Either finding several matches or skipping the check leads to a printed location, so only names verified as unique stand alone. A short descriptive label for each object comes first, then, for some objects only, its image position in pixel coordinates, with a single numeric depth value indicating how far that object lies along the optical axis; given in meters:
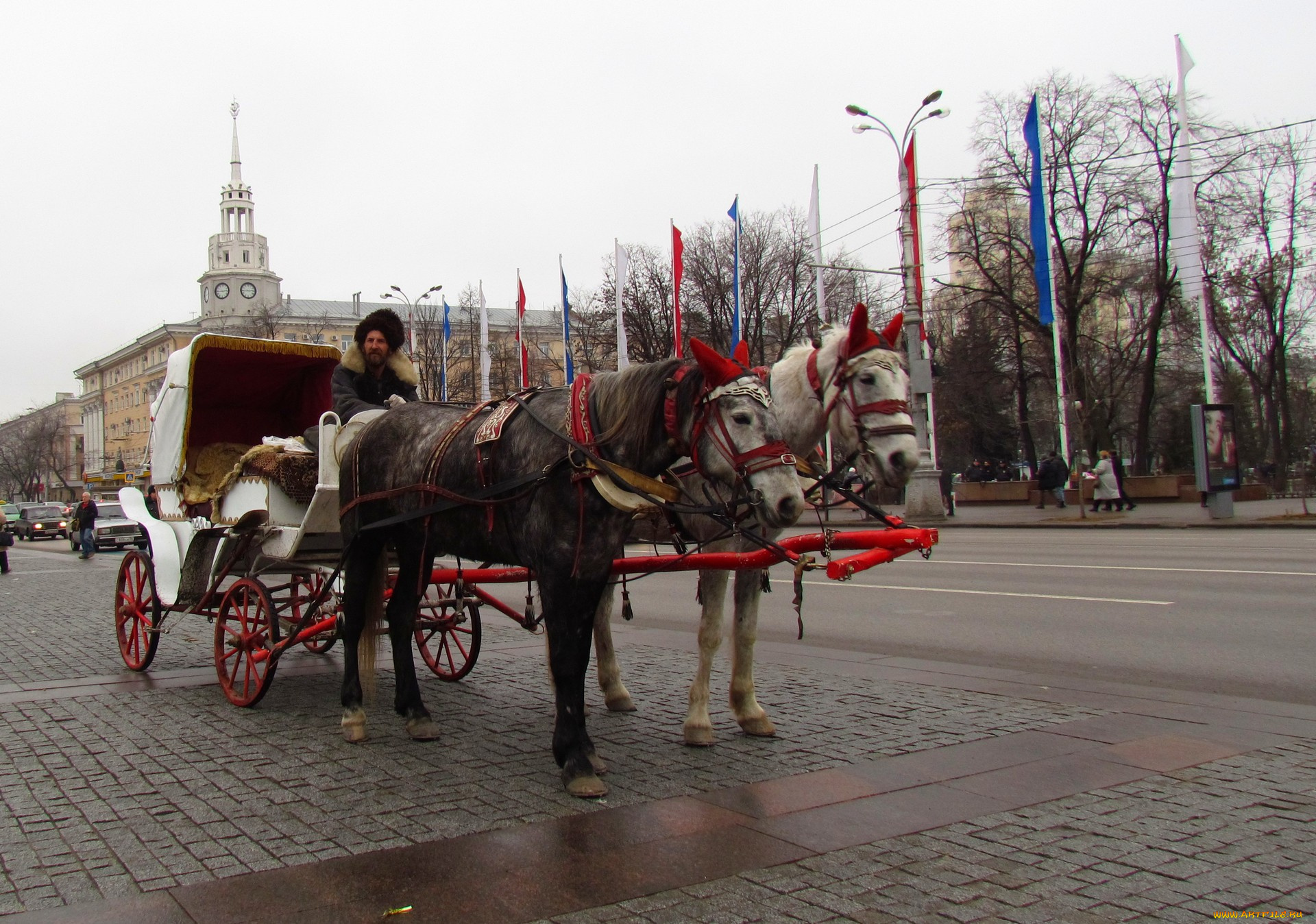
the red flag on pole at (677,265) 29.20
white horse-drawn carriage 7.08
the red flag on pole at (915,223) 26.14
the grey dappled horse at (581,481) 4.86
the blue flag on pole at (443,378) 41.53
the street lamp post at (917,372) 24.39
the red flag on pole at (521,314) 35.31
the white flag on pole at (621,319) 32.56
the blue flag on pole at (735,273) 32.15
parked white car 37.34
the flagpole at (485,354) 39.30
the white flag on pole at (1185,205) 27.09
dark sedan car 50.38
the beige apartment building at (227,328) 81.31
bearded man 7.14
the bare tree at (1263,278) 35.25
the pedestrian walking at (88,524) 29.89
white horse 5.80
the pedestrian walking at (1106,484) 28.75
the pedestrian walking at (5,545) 22.73
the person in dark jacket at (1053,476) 31.59
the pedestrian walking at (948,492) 31.19
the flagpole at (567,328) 37.09
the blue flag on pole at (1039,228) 28.66
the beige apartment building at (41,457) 106.25
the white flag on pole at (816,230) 31.22
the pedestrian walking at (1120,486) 29.41
